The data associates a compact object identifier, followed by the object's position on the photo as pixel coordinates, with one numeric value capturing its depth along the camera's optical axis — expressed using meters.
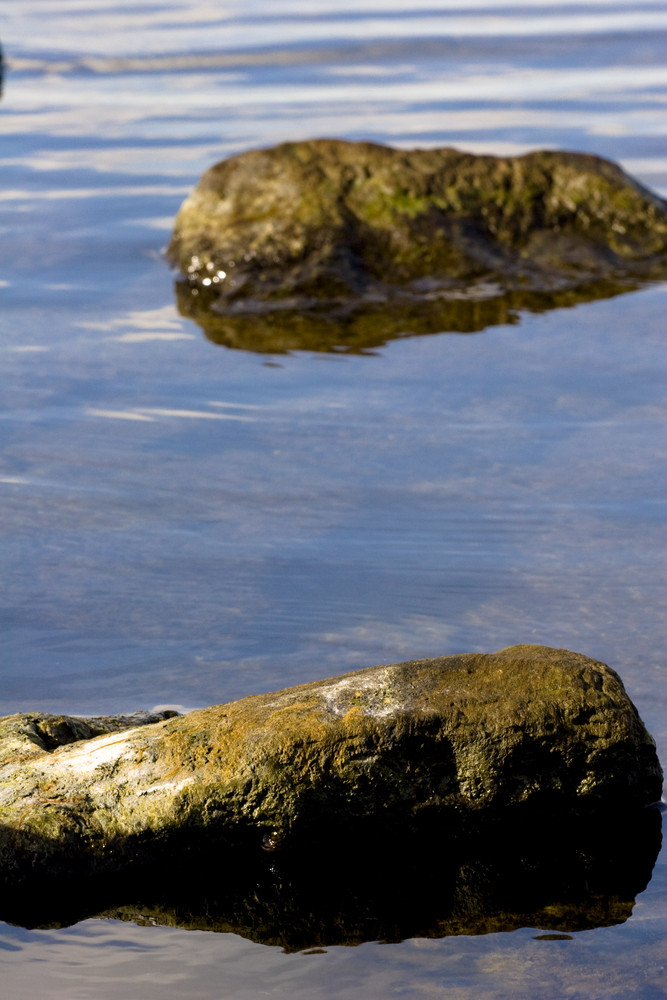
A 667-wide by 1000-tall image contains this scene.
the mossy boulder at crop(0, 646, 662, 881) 6.72
